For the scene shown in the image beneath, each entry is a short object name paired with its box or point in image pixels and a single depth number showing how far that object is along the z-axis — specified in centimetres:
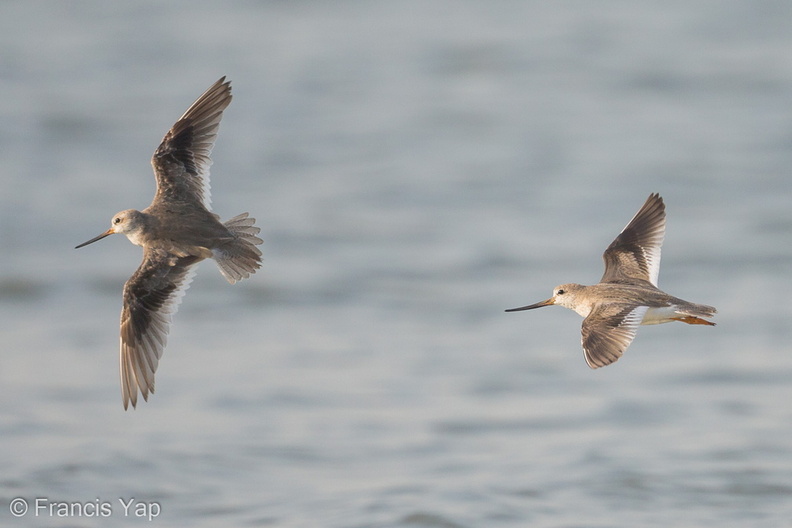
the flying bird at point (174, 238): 1285
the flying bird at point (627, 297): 1276
